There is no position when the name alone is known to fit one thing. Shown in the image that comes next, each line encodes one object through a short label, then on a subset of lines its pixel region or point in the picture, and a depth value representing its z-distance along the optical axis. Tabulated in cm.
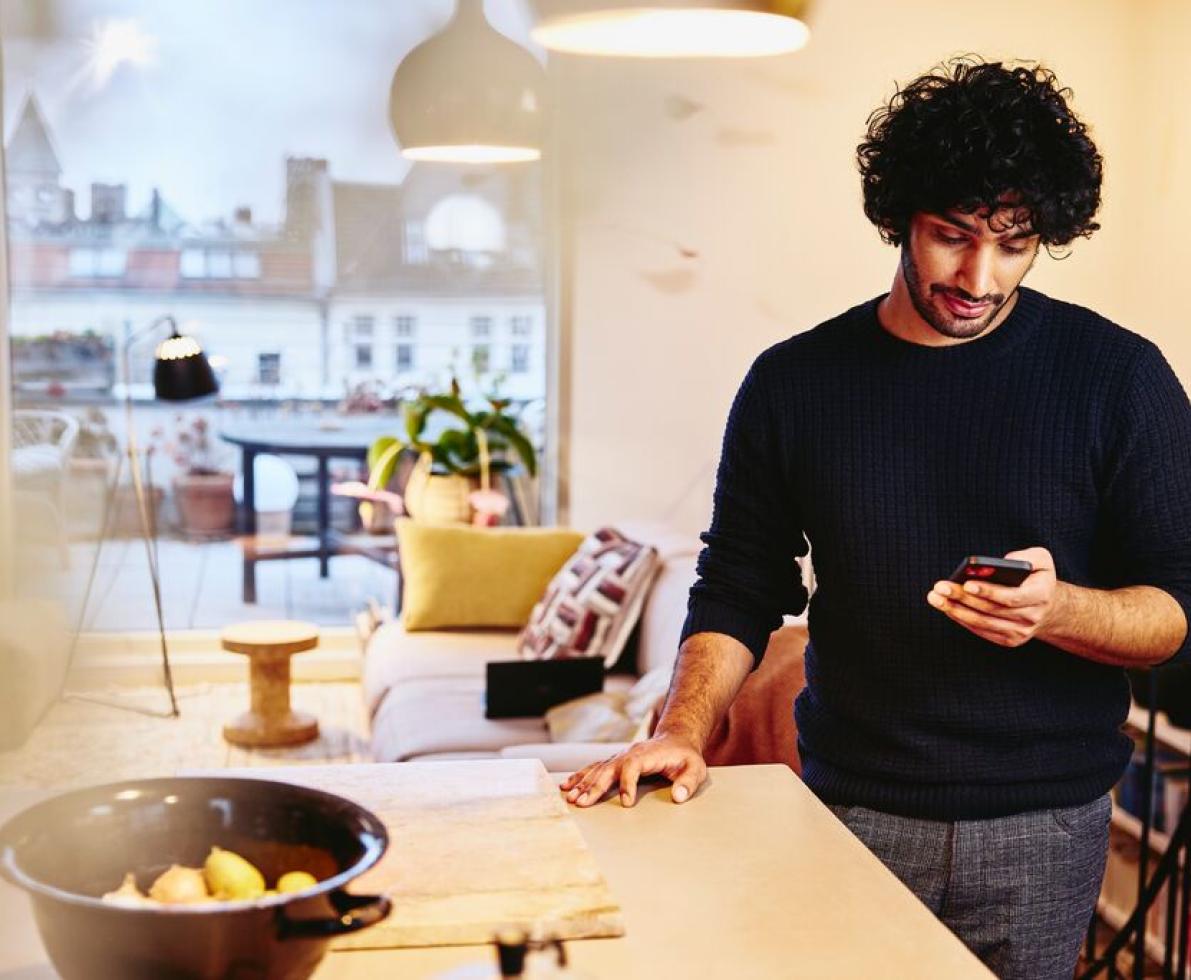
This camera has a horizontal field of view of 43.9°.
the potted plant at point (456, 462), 430
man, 134
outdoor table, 461
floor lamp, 405
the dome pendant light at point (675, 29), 88
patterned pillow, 355
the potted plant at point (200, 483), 459
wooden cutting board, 93
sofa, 201
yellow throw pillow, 396
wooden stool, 395
